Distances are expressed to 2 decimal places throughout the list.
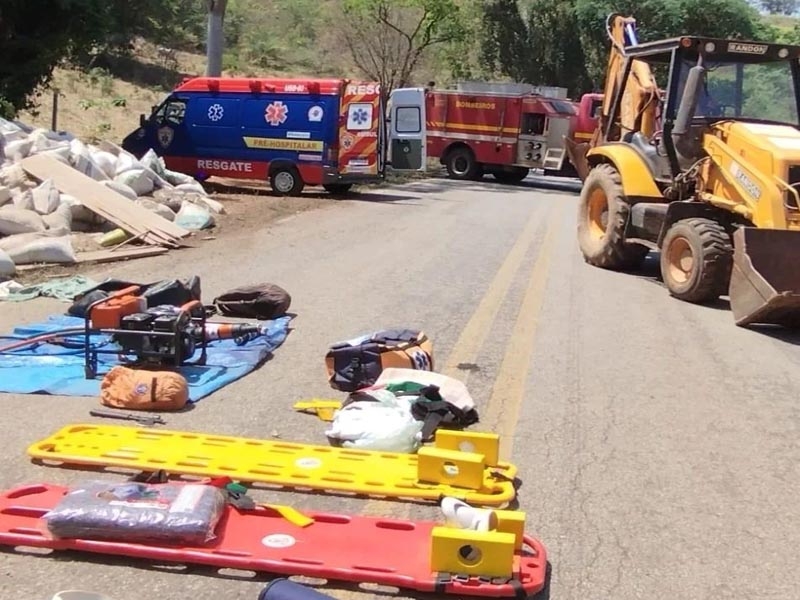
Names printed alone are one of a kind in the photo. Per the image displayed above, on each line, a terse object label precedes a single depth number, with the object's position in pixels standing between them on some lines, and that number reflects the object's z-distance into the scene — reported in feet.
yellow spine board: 15.02
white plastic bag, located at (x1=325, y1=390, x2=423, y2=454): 17.04
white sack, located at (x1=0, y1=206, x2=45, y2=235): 38.04
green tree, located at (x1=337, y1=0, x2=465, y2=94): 116.98
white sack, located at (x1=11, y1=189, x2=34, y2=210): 40.86
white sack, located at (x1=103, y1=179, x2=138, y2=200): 46.26
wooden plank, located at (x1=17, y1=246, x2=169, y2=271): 36.09
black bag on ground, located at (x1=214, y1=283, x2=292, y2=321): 27.25
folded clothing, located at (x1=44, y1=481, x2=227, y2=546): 12.60
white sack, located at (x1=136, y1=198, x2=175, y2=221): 46.32
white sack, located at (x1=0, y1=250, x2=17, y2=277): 32.41
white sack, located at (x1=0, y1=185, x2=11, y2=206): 41.01
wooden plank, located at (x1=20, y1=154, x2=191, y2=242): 41.78
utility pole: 76.28
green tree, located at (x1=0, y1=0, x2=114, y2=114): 60.64
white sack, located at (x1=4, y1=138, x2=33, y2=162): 46.21
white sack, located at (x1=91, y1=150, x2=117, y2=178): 49.37
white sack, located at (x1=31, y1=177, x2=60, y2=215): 41.22
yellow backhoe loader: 29.81
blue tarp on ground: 20.13
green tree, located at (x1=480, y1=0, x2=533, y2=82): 163.53
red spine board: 12.08
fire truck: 97.40
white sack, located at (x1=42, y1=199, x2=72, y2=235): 40.14
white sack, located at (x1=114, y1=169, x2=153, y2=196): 49.21
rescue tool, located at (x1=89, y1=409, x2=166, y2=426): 17.99
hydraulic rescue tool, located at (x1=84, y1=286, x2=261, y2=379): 20.40
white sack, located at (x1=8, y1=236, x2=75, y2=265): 34.99
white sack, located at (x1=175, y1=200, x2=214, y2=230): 46.78
